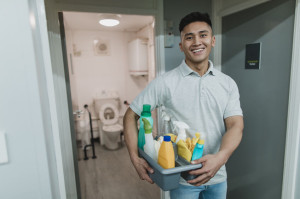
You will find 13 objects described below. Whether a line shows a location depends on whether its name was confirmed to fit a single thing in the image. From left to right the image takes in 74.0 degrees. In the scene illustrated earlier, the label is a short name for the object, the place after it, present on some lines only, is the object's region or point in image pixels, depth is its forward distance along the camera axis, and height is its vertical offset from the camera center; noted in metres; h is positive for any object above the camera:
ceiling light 2.79 +0.75
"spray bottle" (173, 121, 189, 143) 1.03 -0.31
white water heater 3.84 +0.32
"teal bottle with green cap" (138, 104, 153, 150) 1.01 -0.26
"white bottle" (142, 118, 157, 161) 0.96 -0.34
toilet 3.69 -0.91
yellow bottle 0.85 -0.36
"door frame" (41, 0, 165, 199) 1.48 +0.12
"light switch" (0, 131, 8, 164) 0.65 -0.23
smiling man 1.15 -0.17
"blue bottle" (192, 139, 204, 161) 0.91 -0.37
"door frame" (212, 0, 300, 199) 1.21 -0.39
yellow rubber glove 0.92 -0.37
